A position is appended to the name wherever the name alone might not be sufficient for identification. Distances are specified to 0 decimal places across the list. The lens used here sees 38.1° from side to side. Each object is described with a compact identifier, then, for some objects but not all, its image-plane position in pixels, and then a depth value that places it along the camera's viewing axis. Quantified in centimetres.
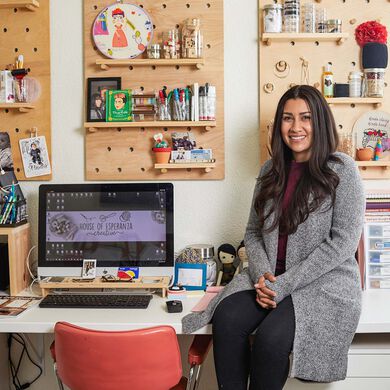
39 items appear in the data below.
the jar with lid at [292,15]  223
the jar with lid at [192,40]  225
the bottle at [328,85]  226
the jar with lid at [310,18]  225
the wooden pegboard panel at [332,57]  229
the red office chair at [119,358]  156
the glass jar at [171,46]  227
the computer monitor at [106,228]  218
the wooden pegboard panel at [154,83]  233
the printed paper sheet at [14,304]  194
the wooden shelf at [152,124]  225
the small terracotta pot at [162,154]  229
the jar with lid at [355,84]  226
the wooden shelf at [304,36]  222
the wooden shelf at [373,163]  223
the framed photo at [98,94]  234
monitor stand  210
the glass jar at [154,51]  228
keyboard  198
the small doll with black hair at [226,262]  228
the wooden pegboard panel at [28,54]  238
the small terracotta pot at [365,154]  225
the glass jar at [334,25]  224
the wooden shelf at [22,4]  229
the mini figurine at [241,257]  226
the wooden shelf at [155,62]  225
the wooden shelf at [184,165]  227
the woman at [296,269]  171
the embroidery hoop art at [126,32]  232
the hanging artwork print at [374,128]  230
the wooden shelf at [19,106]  231
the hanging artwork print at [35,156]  241
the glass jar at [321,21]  225
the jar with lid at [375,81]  224
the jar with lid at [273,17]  224
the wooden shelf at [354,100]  224
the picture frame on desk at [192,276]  219
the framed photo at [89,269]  216
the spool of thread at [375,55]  224
